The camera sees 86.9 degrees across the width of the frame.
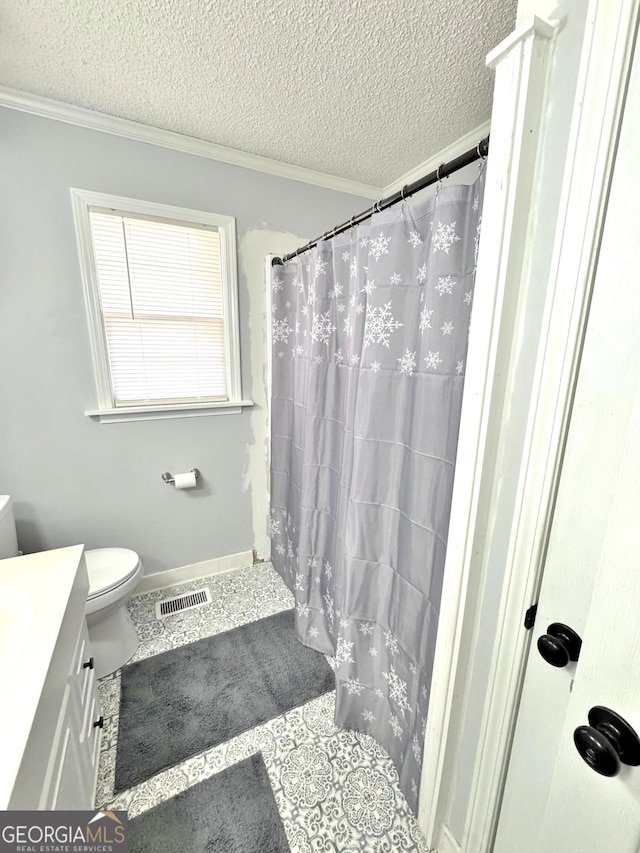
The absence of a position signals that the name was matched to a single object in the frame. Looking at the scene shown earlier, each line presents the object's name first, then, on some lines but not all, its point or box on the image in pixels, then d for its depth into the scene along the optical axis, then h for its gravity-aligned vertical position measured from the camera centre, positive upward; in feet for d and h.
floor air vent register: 6.25 -4.64
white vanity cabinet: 1.91 -2.31
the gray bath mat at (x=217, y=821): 3.26 -4.63
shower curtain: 2.95 -0.84
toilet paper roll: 6.34 -2.33
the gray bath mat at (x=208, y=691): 4.08 -4.65
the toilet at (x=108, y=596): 4.64 -3.38
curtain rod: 2.55 +1.56
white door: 1.33 -0.92
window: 5.41 +0.81
